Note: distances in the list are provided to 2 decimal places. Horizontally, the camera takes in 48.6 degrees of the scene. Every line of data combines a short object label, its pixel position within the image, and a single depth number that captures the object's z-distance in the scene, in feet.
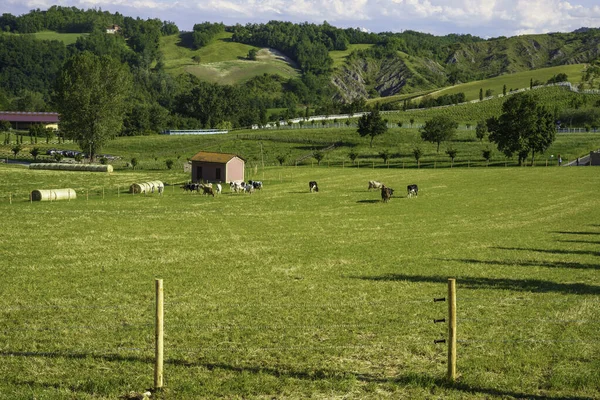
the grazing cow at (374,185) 191.72
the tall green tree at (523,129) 292.61
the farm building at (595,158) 293.23
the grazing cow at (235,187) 191.83
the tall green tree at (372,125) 383.24
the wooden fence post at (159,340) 39.50
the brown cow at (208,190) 181.78
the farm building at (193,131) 521.04
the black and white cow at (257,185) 196.75
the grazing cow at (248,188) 189.78
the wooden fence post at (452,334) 40.47
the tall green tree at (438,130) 352.28
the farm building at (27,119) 561.84
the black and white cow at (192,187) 190.29
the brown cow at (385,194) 159.53
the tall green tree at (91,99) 325.62
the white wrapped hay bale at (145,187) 190.08
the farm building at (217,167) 221.05
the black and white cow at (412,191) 173.25
